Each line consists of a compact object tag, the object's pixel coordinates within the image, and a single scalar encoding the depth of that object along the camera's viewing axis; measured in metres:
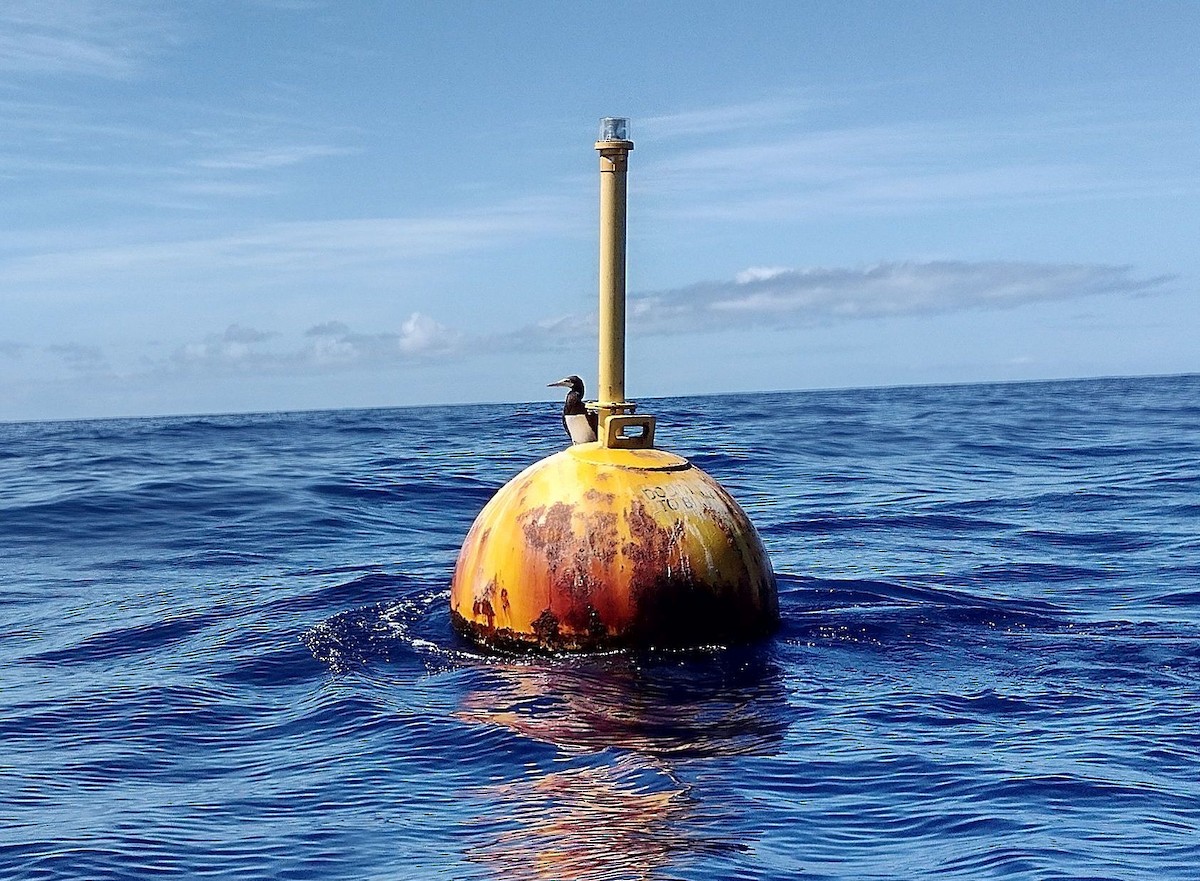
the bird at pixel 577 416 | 8.47
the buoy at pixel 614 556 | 7.67
